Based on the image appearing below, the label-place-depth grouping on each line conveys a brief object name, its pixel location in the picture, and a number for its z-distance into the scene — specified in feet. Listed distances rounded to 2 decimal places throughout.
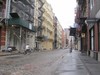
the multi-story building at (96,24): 31.67
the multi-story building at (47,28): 129.92
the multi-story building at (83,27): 60.06
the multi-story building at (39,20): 105.22
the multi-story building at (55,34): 197.53
